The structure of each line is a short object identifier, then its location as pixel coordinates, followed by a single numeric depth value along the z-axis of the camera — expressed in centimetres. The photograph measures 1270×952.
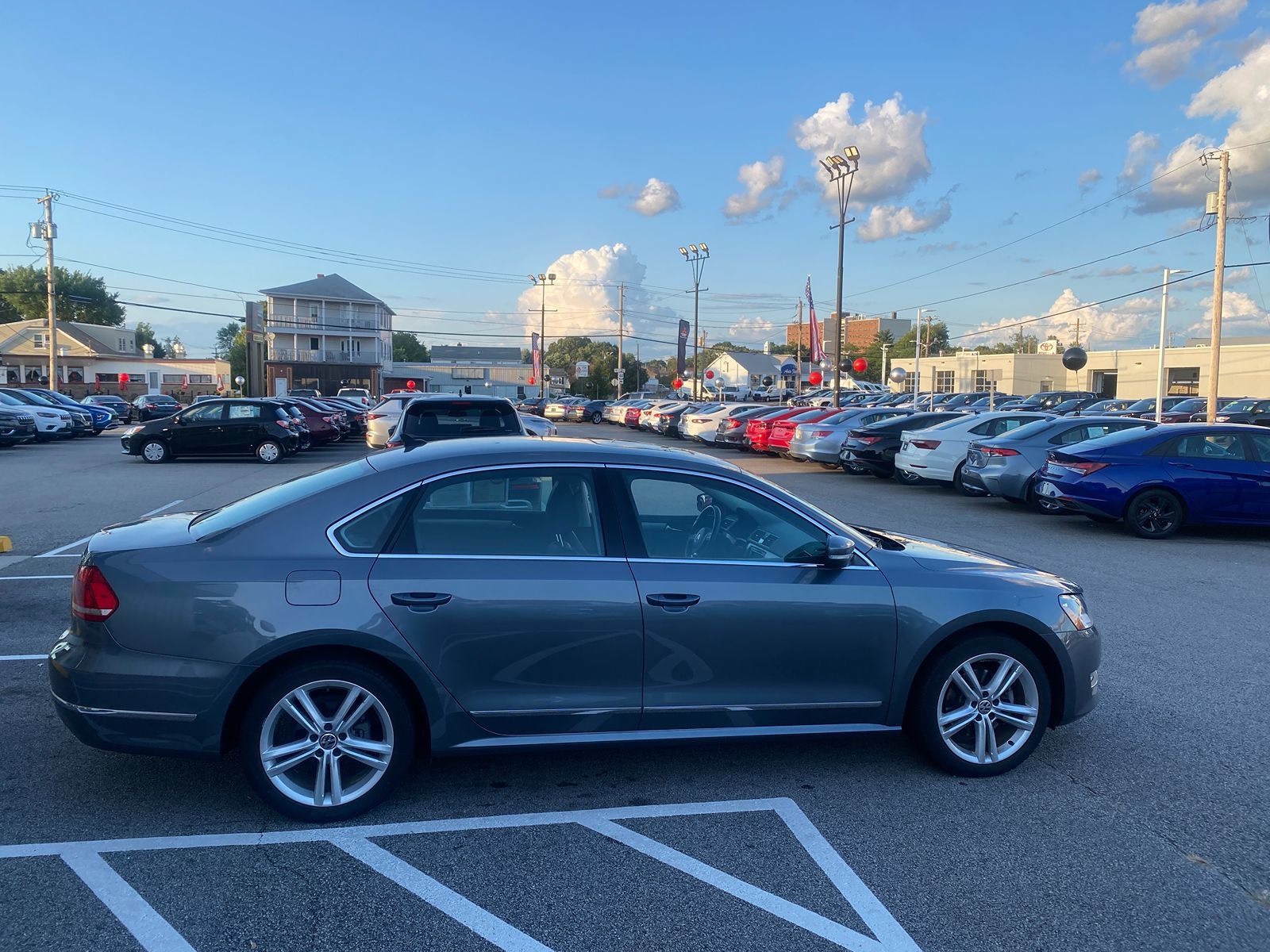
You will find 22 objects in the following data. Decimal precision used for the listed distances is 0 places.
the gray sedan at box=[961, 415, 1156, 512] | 1447
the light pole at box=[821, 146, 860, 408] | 3662
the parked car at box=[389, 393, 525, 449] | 1239
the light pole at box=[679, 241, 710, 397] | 6141
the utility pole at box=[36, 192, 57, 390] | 4772
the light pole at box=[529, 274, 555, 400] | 7681
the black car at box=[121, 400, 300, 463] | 2320
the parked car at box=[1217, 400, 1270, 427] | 2856
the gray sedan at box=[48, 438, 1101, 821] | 391
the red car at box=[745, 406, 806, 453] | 2748
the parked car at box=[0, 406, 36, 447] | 2641
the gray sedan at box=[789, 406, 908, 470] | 2223
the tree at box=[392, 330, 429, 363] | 14175
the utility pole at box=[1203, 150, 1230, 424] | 2886
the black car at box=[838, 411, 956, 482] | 1962
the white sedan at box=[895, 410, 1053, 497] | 1689
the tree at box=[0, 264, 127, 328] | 9462
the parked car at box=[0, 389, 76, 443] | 2923
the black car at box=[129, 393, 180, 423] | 4306
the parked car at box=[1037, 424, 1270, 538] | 1192
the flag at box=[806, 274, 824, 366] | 4694
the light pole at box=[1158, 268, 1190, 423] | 3045
